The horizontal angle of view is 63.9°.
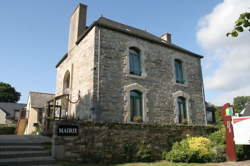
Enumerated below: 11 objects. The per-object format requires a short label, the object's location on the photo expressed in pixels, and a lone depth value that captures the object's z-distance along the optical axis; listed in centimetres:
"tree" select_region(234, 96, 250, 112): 7019
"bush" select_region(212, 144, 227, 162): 856
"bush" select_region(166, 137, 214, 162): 820
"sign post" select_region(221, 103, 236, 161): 855
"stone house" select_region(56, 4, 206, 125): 1084
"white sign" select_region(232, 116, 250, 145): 797
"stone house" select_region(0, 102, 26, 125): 3282
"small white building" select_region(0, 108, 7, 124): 3269
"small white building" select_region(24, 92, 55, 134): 2106
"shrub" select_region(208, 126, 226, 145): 981
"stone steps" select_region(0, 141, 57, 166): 584
